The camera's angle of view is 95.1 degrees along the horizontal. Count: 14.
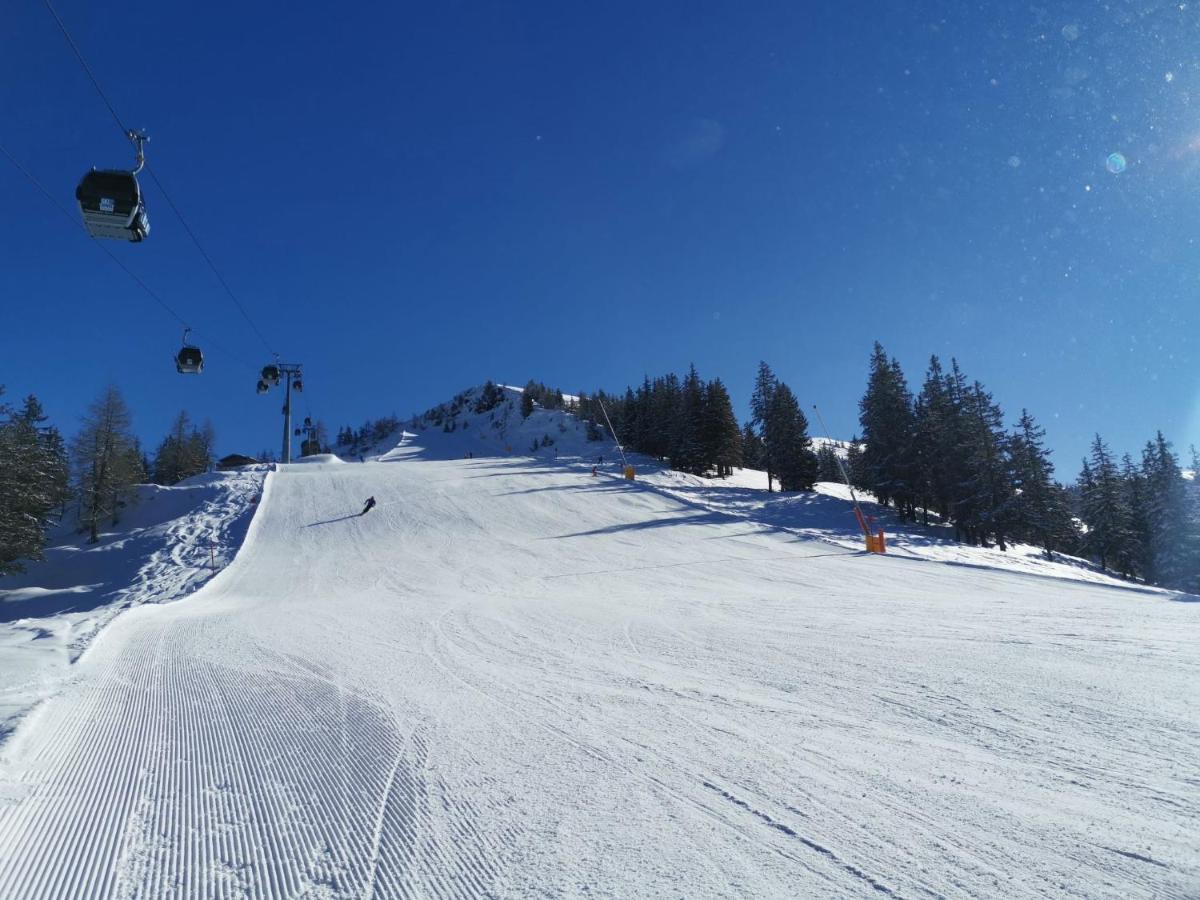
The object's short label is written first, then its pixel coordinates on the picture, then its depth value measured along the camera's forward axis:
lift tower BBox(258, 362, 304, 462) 44.72
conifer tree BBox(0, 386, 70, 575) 24.73
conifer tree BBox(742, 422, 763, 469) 70.07
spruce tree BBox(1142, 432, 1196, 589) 36.78
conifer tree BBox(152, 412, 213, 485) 59.59
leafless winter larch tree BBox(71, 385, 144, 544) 33.12
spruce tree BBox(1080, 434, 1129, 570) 41.31
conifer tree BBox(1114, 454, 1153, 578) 40.75
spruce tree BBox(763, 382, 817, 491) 46.62
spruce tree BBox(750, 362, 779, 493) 52.25
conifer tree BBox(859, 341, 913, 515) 37.72
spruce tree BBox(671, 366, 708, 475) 53.94
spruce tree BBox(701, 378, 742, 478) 53.44
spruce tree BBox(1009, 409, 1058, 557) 35.28
